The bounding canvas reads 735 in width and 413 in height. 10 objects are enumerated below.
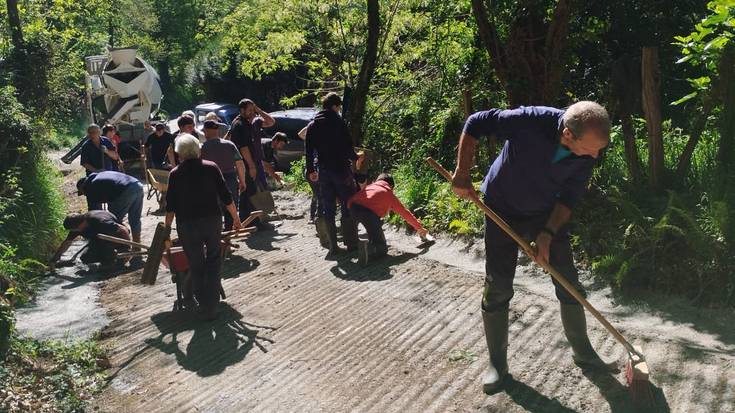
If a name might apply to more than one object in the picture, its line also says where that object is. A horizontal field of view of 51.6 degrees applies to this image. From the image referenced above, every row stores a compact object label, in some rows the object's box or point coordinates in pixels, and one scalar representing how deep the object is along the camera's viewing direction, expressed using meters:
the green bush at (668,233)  6.23
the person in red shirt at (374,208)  8.68
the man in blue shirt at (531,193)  4.71
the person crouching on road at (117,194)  10.06
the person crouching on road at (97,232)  9.55
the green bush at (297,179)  14.26
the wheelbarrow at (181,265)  7.41
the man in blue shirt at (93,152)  11.83
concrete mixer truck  23.30
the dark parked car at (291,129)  17.78
